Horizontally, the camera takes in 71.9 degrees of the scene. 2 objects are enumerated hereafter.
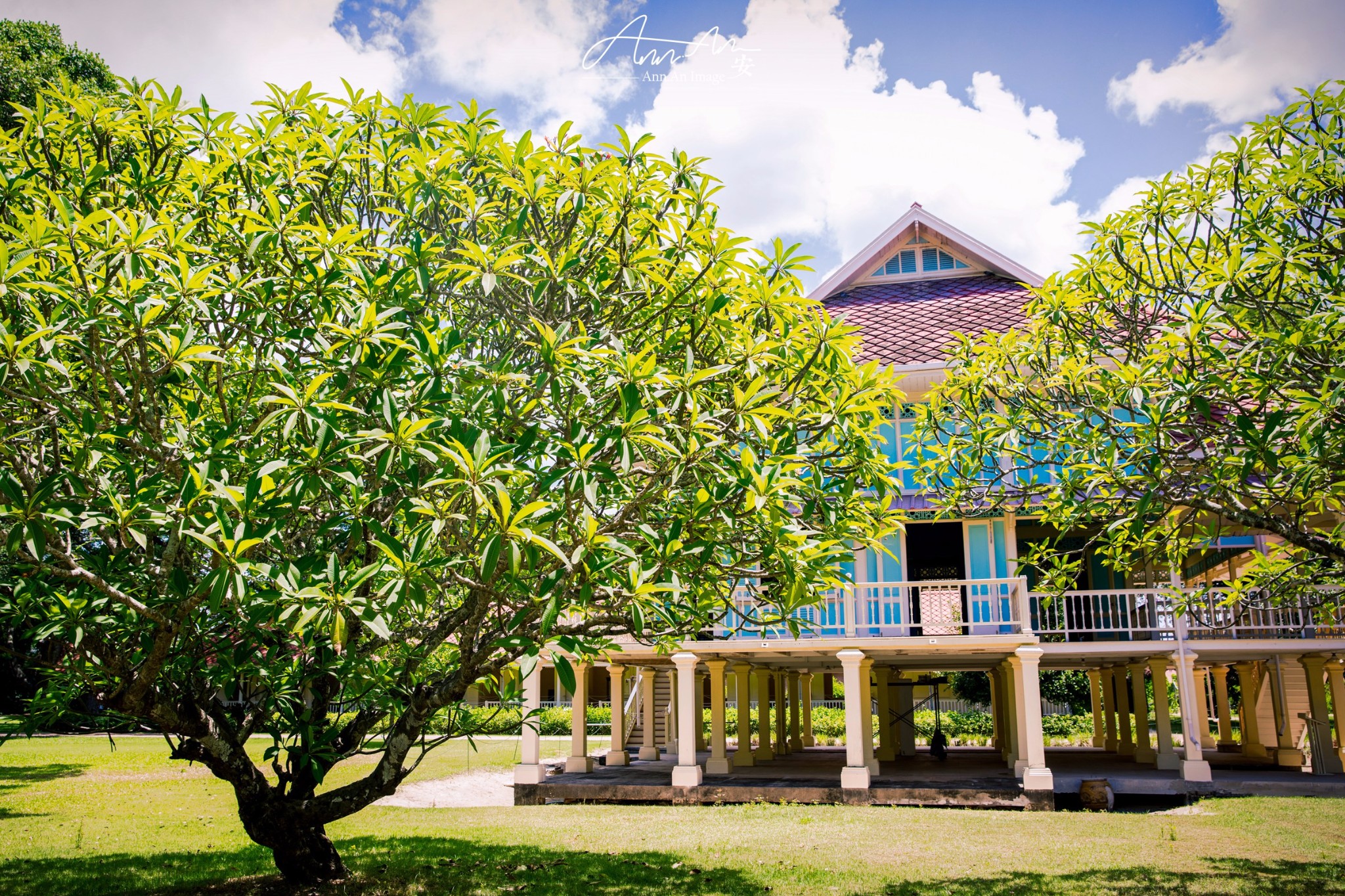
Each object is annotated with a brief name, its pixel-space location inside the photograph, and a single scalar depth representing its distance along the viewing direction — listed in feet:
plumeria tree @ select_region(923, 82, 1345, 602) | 22.35
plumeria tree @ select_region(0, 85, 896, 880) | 16.05
